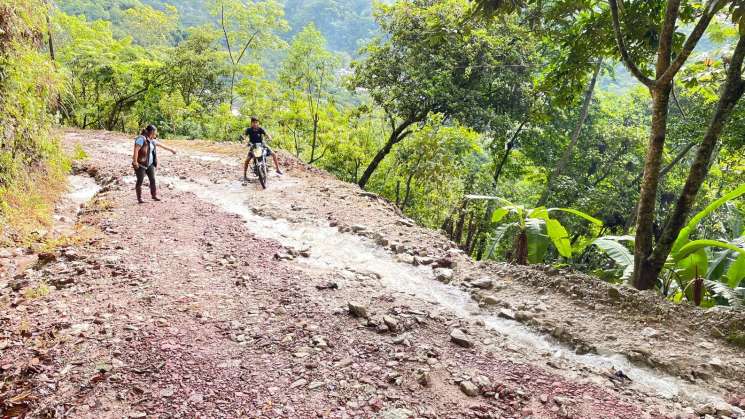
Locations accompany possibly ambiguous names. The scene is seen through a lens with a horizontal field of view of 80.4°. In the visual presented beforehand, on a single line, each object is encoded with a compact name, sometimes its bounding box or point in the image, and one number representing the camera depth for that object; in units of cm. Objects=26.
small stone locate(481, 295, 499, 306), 540
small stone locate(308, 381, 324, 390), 360
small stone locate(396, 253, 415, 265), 701
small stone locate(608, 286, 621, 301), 495
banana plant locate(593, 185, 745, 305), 534
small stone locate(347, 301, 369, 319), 479
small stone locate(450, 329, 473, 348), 434
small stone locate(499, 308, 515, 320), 506
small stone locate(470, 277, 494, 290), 587
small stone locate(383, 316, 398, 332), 454
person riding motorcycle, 1175
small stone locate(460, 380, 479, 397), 353
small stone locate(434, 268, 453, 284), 629
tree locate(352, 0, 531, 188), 1402
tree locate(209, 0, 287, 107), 2828
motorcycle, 1183
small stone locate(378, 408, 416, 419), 326
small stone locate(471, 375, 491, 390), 361
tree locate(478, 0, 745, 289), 436
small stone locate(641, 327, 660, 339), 431
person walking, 953
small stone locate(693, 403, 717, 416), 329
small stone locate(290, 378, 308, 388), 362
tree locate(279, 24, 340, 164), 2197
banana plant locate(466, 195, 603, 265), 685
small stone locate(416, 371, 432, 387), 363
